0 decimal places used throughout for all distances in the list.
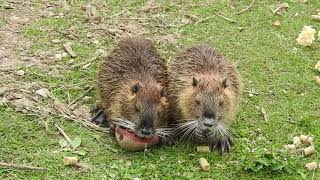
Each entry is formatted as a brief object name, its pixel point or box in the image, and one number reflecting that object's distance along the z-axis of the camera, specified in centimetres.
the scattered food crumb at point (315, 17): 574
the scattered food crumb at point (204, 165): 377
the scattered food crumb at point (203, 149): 397
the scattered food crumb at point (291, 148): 399
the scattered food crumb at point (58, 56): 481
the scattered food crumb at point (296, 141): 407
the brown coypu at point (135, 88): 379
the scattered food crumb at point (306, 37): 529
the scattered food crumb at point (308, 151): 394
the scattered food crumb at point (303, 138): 408
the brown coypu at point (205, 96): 380
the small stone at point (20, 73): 451
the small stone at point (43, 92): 429
